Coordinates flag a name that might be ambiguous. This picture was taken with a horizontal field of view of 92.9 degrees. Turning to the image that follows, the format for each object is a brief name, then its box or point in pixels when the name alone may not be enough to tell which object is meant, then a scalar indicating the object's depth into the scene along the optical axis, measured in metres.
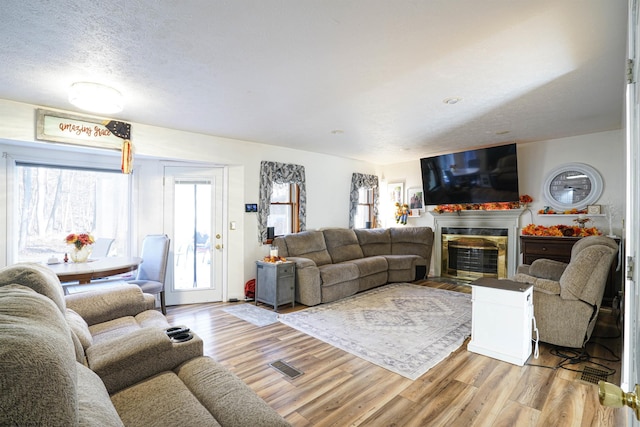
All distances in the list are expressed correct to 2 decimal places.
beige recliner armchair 2.86
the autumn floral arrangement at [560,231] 4.53
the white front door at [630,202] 1.29
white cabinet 2.79
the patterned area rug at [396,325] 2.94
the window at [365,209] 7.25
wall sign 3.35
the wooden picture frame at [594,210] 4.60
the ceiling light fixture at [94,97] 2.77
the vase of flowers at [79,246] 3.46
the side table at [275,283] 4.38
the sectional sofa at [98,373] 0.62
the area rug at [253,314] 3.93
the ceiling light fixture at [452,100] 3.21
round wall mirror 4.72
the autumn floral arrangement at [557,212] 4.78
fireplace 5.55
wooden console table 4.26
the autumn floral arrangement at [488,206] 5.35
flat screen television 5.11
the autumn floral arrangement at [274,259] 4.57
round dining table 2.95
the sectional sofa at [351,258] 4.63
